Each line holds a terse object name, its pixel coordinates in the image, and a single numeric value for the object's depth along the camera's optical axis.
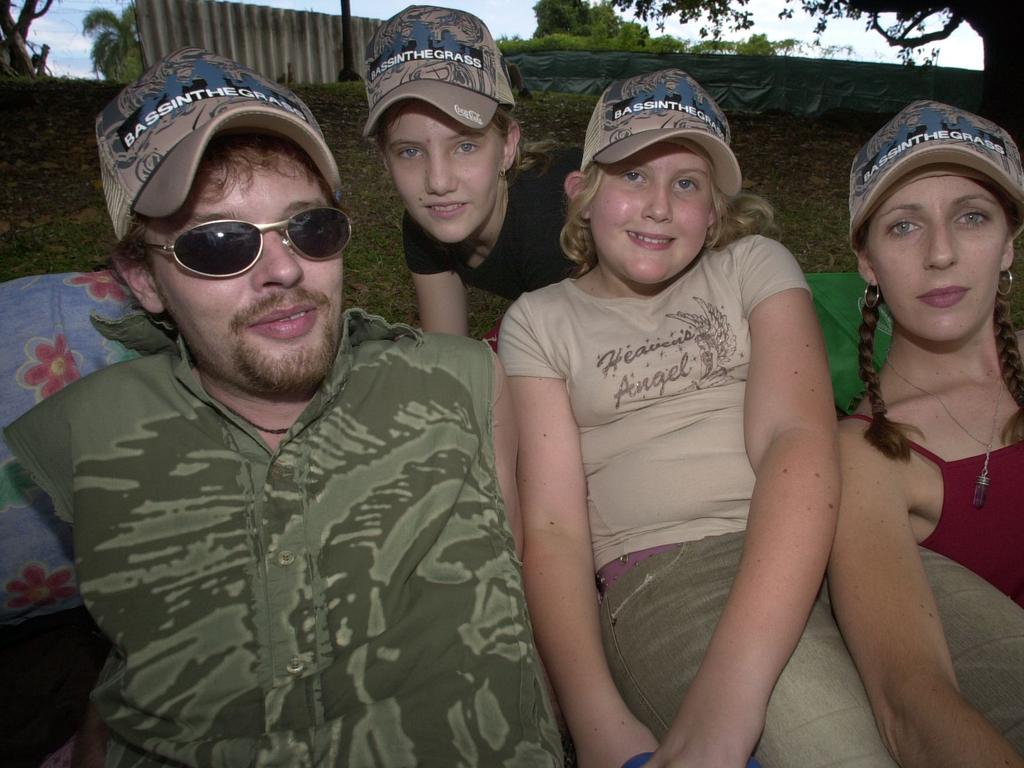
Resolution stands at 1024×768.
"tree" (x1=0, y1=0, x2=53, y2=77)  18.70
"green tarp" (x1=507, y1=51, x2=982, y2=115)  15.17
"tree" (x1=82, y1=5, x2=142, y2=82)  33.25
